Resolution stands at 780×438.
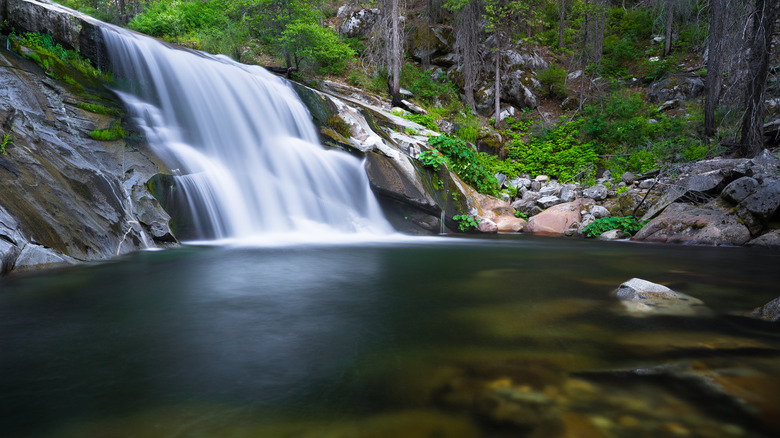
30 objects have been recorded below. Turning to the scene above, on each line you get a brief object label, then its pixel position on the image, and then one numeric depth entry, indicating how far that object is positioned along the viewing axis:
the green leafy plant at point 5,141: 5.31
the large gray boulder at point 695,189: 8.88
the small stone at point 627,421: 1.75
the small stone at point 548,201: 12.03
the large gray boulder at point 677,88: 16.48
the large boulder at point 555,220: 10.49
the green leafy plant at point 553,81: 19.27
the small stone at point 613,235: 9.44
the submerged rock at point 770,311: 3.13
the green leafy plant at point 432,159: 10.95
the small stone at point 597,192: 11.44
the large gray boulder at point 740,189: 7.97
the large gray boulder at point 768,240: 7.45
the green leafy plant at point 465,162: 11.89
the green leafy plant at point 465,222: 10.70
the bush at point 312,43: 14.54
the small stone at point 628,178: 11.87
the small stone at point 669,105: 16.20
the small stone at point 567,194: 12.03
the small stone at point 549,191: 12.79
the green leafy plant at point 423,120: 14.40
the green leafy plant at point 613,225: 9.53
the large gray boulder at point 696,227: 7.93
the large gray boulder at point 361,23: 21.88
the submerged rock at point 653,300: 3.42
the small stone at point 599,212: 10.45
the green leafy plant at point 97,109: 7.27
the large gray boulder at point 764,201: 7.60
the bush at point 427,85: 18.00
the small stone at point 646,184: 10.93
